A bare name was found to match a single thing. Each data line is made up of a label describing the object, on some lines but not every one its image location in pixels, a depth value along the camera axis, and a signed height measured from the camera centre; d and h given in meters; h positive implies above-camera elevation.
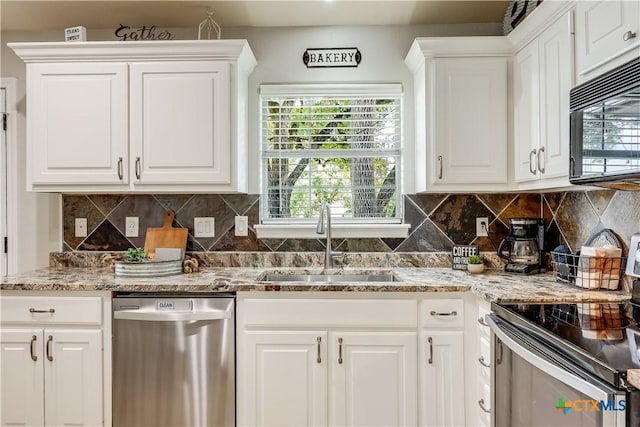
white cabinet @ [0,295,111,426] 2.02 -0.71
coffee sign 2.39 -0.24
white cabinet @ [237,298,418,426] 1.97 -0.71
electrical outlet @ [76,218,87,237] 2.63 -0.08
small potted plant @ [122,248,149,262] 2.21 -0.22
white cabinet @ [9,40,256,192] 2.28 +0.52
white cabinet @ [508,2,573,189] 1.81 +0.53
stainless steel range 0.95 -0.40
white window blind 2.64 +0.34
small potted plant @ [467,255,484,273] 2.30 -0.28
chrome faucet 2.36 -0.10
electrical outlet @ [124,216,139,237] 2.62 -0.08
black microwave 1.31 +0.28
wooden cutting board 2.56 -0.15
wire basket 1.82 -0.26
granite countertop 1.75 -0.33
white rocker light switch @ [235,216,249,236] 2.61 -0.08
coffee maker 2.31 -0.18
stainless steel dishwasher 1.98 -0.69
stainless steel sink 2.45 -0.37
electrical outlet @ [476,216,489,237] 2.56 -0.08
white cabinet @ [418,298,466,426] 1.97 -0.70
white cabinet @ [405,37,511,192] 2.27 +0.52
